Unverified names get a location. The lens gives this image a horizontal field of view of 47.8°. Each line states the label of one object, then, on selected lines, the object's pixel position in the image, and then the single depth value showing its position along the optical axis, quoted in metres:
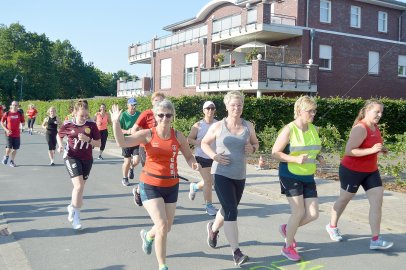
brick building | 24.67
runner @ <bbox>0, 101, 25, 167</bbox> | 13.19
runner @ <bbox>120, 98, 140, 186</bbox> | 9.23
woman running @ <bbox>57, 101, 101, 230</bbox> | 6.43
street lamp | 68.89
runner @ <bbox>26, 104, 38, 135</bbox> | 28.16
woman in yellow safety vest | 5.06
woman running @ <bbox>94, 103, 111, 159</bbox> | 15.17
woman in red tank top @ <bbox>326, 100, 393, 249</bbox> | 5.52
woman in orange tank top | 4.46
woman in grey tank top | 4.89
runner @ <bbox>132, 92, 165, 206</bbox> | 7.22
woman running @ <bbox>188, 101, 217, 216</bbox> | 6.84
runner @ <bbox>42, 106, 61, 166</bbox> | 13.48
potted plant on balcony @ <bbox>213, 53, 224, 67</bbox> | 28.17
